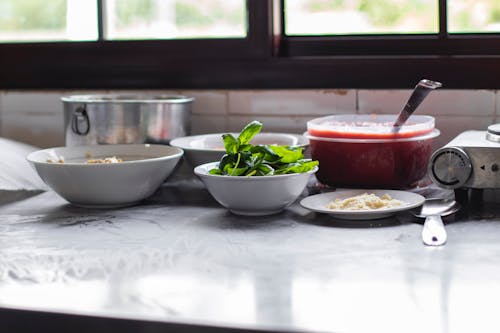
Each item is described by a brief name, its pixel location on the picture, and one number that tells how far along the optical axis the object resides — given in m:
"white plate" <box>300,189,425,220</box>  1.29
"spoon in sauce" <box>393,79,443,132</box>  1.39
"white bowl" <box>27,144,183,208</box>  1.38
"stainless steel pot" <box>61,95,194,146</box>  1.54
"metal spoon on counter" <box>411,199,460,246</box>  1.20
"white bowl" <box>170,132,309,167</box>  1.49
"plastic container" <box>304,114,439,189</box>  1.42
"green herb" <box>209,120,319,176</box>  1.33
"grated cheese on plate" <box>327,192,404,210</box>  1.31
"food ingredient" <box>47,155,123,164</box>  1.42
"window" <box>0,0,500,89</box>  1.60
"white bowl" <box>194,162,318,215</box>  1.30
